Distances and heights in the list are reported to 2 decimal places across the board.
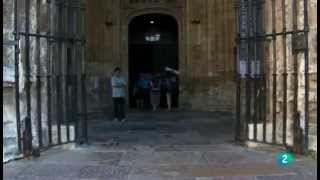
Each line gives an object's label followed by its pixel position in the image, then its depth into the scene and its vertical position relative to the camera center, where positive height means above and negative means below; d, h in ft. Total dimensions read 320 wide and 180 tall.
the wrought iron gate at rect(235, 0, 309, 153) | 25.50 +0.81
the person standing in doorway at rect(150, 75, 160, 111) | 58.49 -1.03
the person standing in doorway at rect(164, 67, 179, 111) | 59.01 +0.13
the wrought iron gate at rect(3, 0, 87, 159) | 25.24 +0.75
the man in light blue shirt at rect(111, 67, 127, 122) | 44.97 -0.84
